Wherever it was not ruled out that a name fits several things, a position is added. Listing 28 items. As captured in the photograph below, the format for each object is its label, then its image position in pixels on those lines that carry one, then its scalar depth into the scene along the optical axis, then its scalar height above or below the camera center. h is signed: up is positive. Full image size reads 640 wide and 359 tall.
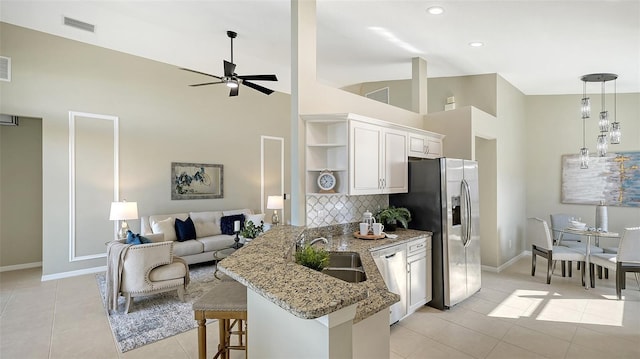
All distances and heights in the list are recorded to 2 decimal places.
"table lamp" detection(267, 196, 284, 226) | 6.25 -0.49
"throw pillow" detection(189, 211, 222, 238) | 5.56 -0.80
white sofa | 5.05 -0.94
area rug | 2.90 -1.50
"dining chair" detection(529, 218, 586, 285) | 4.43 -1.07
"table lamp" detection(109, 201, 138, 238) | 4.52 -0.48
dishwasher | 2.87 -0.90
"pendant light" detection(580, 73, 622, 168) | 4.39 +0.79
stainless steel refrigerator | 3.49 -0.46
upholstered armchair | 3.46 -1.08
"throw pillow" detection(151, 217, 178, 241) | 5.09 -0.82
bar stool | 1.86 -0.78
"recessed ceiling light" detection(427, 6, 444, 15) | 3.12 +1.76
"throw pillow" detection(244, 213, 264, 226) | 5.55 -0.72
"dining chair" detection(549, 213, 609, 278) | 5.12 -0.98
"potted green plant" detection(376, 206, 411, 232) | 3.56 -0.45
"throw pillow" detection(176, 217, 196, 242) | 5.20 -0.87
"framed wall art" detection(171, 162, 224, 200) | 5.71 -0.02
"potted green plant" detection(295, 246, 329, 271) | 1.89 -0.50
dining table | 4.22 -0.79
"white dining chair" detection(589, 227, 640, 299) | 3.82 -0.99
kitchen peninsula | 1.02 -0.53
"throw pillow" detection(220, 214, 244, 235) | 5.75 -0.84
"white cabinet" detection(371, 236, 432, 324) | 2.94 -0.98
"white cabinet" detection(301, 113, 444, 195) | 3.07 +0.28
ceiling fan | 4.07 +1.40
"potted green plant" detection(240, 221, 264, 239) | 4.27 -0.73
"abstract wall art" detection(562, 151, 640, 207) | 5.34 -0.03
